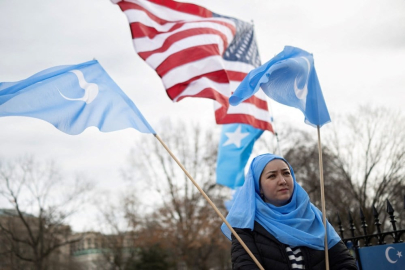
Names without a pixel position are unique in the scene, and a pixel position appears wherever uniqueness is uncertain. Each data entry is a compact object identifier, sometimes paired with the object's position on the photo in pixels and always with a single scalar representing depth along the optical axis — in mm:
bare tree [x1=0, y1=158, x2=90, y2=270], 32719
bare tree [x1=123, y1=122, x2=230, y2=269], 30875
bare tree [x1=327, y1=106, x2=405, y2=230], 22609
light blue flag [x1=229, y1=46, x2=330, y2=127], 3686
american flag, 6953
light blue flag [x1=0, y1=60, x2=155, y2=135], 4070
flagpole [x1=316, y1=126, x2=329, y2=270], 2692
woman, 2686
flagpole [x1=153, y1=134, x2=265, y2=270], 2607
